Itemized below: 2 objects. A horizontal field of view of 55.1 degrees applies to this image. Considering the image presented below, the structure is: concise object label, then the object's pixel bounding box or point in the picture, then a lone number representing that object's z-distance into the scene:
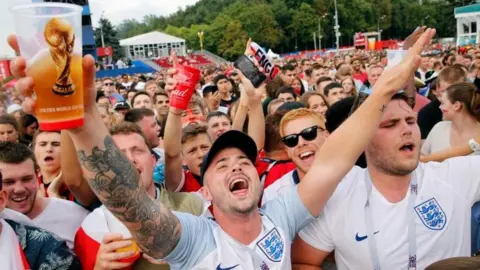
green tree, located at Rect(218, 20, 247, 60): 70.75
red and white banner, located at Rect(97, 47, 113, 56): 49.84
